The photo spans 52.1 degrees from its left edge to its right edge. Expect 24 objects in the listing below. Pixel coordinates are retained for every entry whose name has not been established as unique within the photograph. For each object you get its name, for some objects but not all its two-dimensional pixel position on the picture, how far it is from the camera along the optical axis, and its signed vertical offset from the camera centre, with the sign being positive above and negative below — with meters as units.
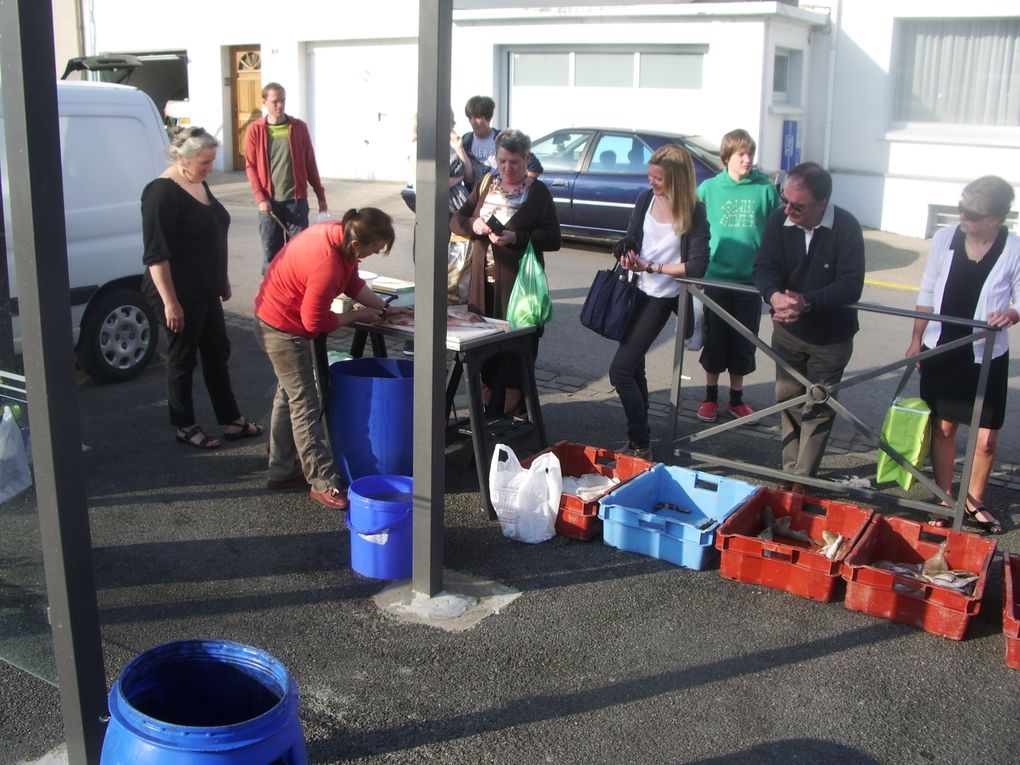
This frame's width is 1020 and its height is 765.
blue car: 13.46 -0.23
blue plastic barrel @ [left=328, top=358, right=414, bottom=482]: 5.54 -1.42
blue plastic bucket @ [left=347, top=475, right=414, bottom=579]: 4.73 -1.71
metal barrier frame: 5.16 -1.29
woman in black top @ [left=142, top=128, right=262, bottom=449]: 5.93 -0.72
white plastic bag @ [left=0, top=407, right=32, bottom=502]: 3.73 -1.12
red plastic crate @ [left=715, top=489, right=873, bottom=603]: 4.71 -1.78
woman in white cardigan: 5.12 -0.74
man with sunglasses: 5.35 -0.68
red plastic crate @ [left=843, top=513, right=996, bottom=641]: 4.40 -1.81
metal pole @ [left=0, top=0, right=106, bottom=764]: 2.74 -0.57
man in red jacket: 9.73 -0.13
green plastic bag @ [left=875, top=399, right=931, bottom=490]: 5.45 -1.41
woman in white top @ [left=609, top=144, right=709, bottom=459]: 5.93 -0.55
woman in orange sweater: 5.19 -0.84
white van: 7.20 -0.43
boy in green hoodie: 6.68 -0.37
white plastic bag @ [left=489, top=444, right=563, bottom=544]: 5.26 -1.69
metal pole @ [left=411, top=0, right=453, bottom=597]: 4.07 -0.54
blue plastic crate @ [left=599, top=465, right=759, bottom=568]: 5.02 -1.77
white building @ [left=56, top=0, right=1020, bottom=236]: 15.98 +1.33
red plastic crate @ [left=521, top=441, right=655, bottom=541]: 5.29 -1.72
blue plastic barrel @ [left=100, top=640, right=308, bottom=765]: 2.59 -1.45
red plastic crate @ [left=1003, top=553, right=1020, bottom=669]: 4.16 -1.81
